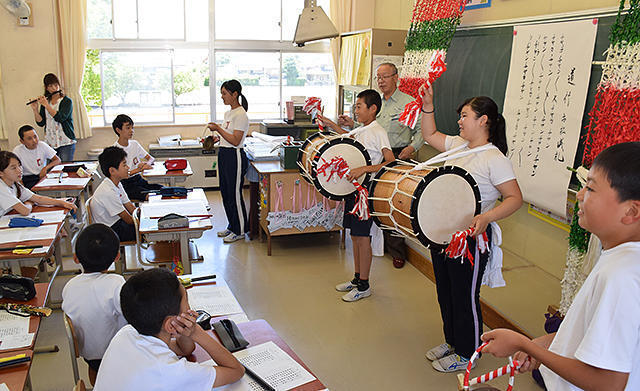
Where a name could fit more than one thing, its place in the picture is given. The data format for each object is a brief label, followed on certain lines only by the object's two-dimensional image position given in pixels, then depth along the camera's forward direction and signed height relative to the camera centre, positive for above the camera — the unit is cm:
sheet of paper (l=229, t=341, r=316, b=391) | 167 -100
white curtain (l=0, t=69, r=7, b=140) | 611 -57
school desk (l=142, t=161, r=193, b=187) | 470 -87
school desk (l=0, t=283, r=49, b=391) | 170 -106
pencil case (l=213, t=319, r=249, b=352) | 188 -98
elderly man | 394 -21
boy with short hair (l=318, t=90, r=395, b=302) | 356 -46
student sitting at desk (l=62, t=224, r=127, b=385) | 209 -94
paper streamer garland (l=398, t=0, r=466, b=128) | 388 +51
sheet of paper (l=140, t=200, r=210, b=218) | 351 -92
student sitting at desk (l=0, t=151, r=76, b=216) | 344 -84
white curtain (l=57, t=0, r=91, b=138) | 603 +41
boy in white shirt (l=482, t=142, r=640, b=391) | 106 -44
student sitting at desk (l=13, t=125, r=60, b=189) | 484 -78
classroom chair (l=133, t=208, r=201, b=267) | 341 -125
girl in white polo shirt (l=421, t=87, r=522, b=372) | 255 -62
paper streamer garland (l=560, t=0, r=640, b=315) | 232 -2
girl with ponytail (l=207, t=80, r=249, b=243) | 477 -69
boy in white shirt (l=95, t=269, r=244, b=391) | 146 -83
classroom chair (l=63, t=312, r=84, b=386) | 200 -106
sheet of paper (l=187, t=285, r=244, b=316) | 219 -99
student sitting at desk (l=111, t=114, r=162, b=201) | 463 -77
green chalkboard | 340 +19
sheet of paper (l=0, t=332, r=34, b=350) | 191 -104
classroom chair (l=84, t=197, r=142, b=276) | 380 -155
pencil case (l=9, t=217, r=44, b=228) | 321 -95
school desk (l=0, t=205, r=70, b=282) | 278 -100
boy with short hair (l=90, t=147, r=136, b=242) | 363 -87
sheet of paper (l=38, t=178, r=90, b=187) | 437 -93
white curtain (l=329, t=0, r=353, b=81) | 673 +104
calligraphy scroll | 278 -2
